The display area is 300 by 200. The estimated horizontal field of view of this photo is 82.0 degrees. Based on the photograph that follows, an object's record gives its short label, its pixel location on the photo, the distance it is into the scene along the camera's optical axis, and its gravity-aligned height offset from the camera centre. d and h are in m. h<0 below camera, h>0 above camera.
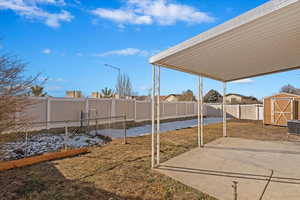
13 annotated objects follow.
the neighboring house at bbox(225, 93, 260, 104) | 35.25 +1.52
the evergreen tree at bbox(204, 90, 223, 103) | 29.70 +1.22
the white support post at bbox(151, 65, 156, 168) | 3.78 +0.37
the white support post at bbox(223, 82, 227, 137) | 7.34 -0.29
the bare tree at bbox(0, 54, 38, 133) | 2.66 +0.25
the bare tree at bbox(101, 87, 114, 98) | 19.39 +1.40
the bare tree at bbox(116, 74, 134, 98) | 24.39 +2.62
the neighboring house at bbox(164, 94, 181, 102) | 35.63 +1.44
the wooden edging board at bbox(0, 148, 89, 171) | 3.82 -1.40
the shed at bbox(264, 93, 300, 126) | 10.77 -0.25
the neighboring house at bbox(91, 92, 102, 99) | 15.75 +0.87
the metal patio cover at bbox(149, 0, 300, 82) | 2.09 +1.07
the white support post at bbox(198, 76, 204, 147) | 5.63 +0.29
